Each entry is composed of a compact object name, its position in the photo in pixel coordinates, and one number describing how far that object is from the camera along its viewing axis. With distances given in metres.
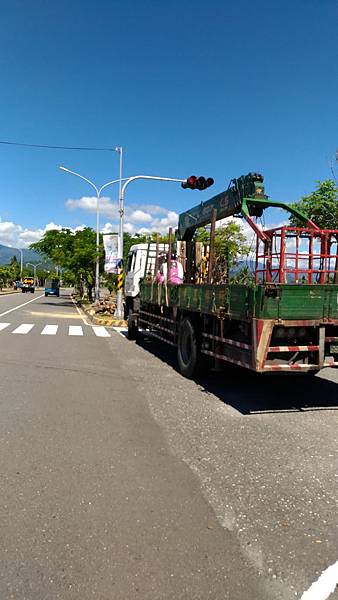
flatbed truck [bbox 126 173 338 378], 5.96
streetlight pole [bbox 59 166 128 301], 31.30
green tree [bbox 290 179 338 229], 18.38
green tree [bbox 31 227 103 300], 32.59
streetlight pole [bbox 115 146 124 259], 21.30
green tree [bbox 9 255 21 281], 98.67
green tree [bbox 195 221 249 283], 8.43
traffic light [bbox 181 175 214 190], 15.67
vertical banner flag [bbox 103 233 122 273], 24.38
